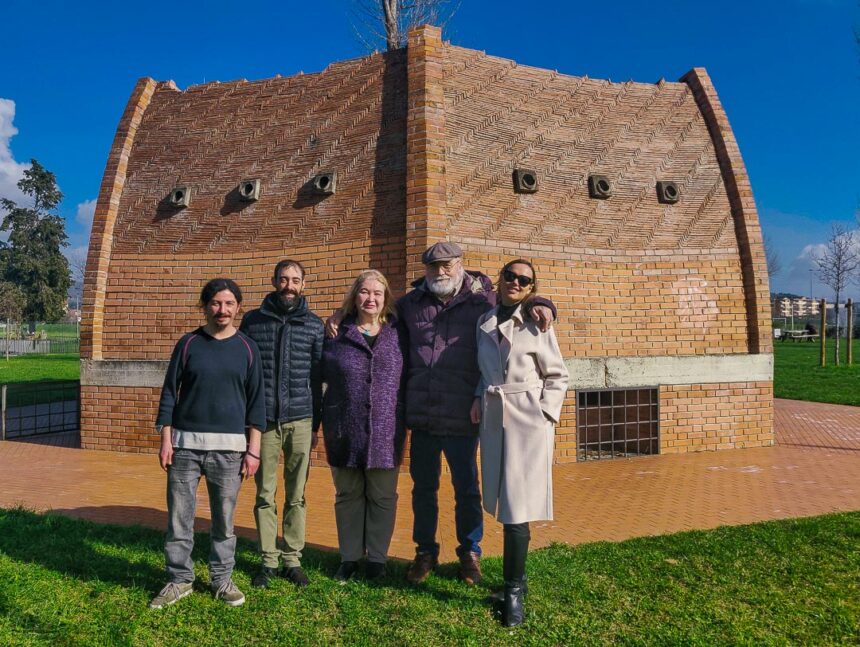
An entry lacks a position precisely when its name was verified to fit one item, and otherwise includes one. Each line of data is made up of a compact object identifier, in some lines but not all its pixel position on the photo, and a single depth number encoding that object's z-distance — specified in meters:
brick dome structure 7.37
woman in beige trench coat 3.32
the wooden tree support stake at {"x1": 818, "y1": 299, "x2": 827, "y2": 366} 19.84
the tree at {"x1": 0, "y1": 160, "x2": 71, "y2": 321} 47.75
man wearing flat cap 3.74
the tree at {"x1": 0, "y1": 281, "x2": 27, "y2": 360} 41.03
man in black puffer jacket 3.74
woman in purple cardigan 3.74
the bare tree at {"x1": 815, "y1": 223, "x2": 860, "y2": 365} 27.83
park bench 41.41
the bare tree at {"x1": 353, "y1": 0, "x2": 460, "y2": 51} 14.39
